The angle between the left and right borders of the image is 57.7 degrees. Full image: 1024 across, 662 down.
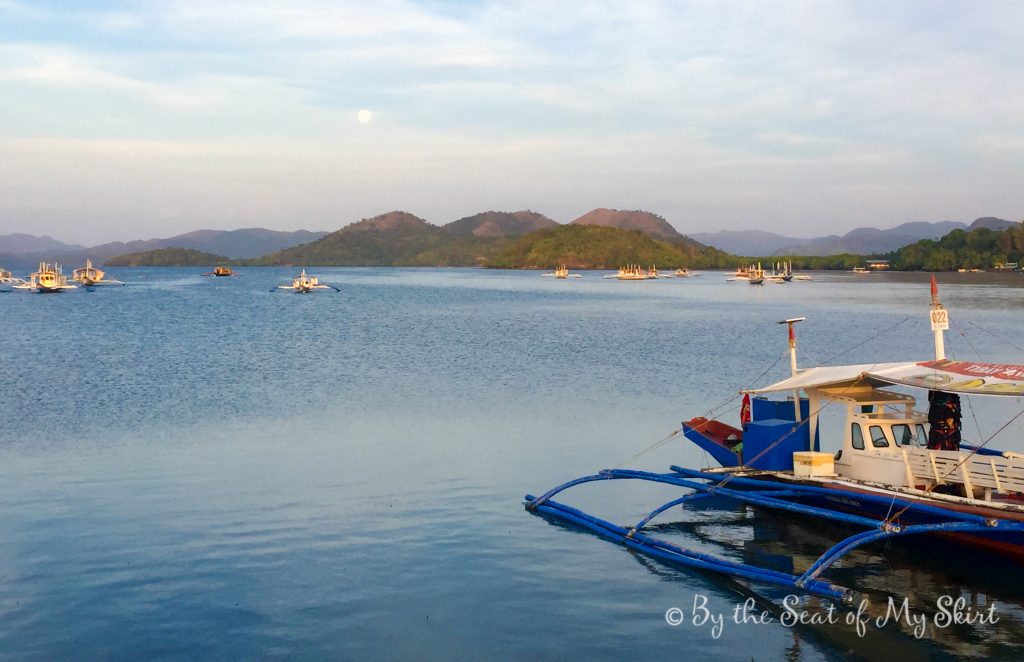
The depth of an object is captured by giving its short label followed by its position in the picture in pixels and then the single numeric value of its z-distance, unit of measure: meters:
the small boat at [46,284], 191.50
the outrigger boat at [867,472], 22.34
